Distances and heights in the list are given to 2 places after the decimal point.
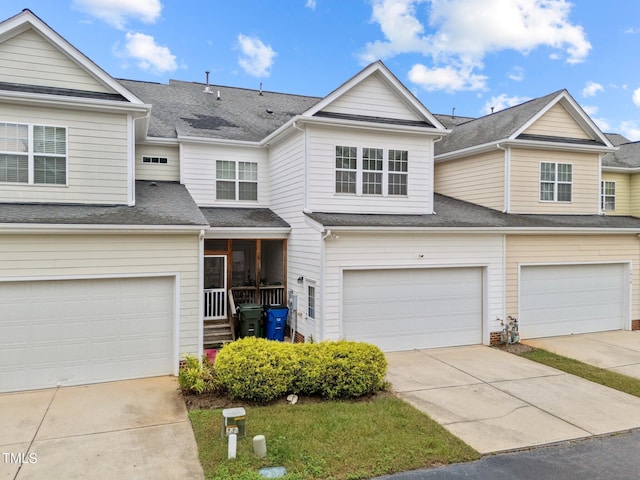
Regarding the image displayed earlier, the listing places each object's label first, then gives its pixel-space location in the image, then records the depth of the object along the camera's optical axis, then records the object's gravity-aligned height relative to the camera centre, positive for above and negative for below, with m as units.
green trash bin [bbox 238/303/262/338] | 11.77 -2.23
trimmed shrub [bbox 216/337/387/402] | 7.62 -2.41
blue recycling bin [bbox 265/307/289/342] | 12.12 -2.40
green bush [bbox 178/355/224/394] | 8.04 -2.69
